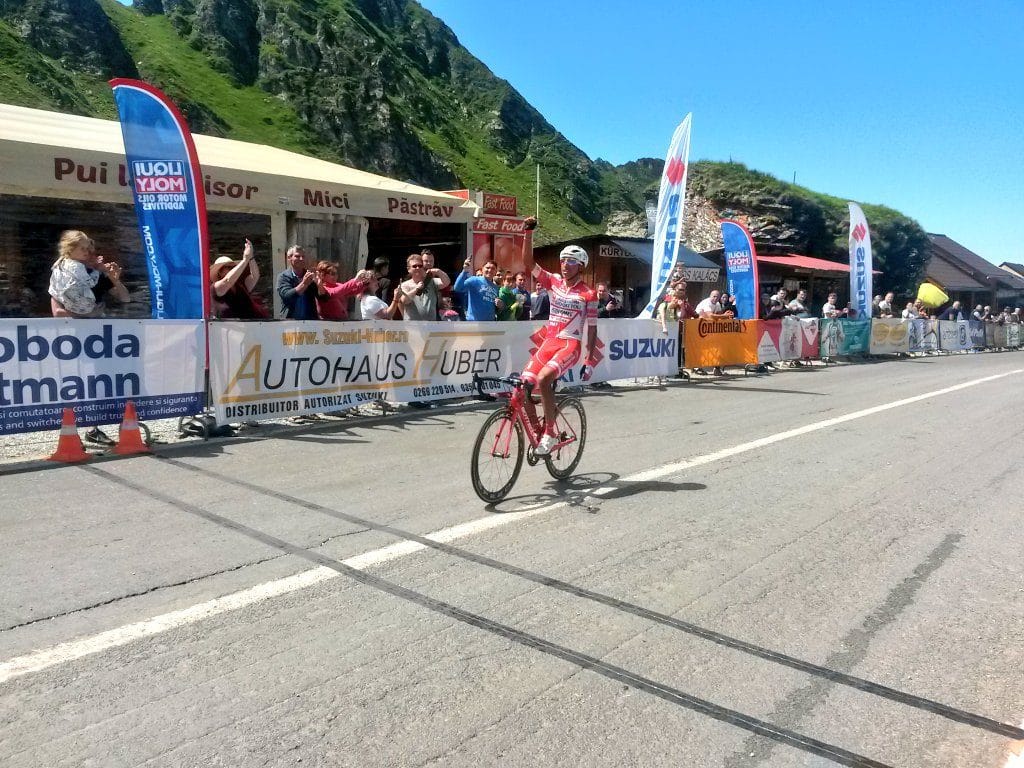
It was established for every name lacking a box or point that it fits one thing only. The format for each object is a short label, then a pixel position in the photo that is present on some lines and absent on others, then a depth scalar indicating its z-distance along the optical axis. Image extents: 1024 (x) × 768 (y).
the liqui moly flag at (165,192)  9.16
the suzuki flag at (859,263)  26.12
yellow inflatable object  44.72
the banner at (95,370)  7.45
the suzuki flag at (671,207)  17.06
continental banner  17.27
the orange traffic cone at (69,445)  7.42
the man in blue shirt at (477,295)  12.69
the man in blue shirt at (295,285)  10.00
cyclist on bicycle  6.55
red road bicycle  6.16
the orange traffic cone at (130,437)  7.82
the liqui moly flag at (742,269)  21.14
